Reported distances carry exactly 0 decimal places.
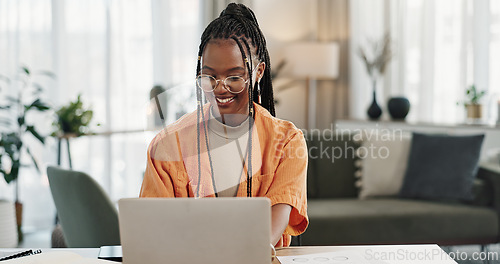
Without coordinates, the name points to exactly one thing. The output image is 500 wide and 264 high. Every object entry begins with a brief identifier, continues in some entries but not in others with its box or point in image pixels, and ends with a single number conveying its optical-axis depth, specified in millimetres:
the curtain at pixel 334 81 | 4938
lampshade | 4520
